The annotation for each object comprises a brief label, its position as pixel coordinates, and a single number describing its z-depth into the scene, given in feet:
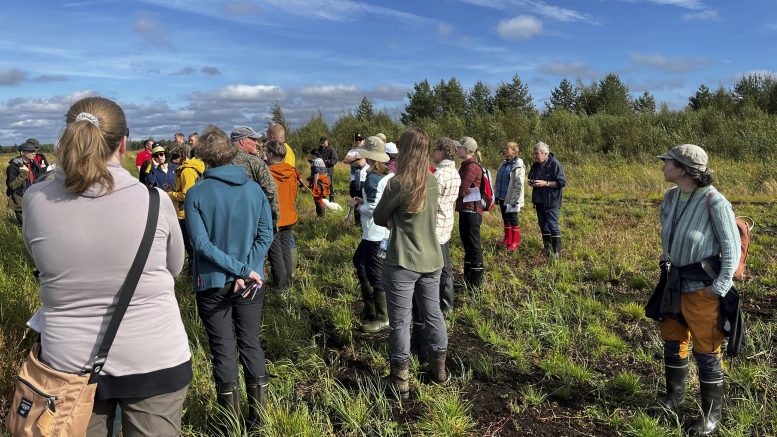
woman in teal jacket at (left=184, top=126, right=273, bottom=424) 10.56
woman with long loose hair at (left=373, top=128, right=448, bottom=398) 11.81
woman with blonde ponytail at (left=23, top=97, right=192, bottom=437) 6.24
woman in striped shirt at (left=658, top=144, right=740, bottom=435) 10.53
